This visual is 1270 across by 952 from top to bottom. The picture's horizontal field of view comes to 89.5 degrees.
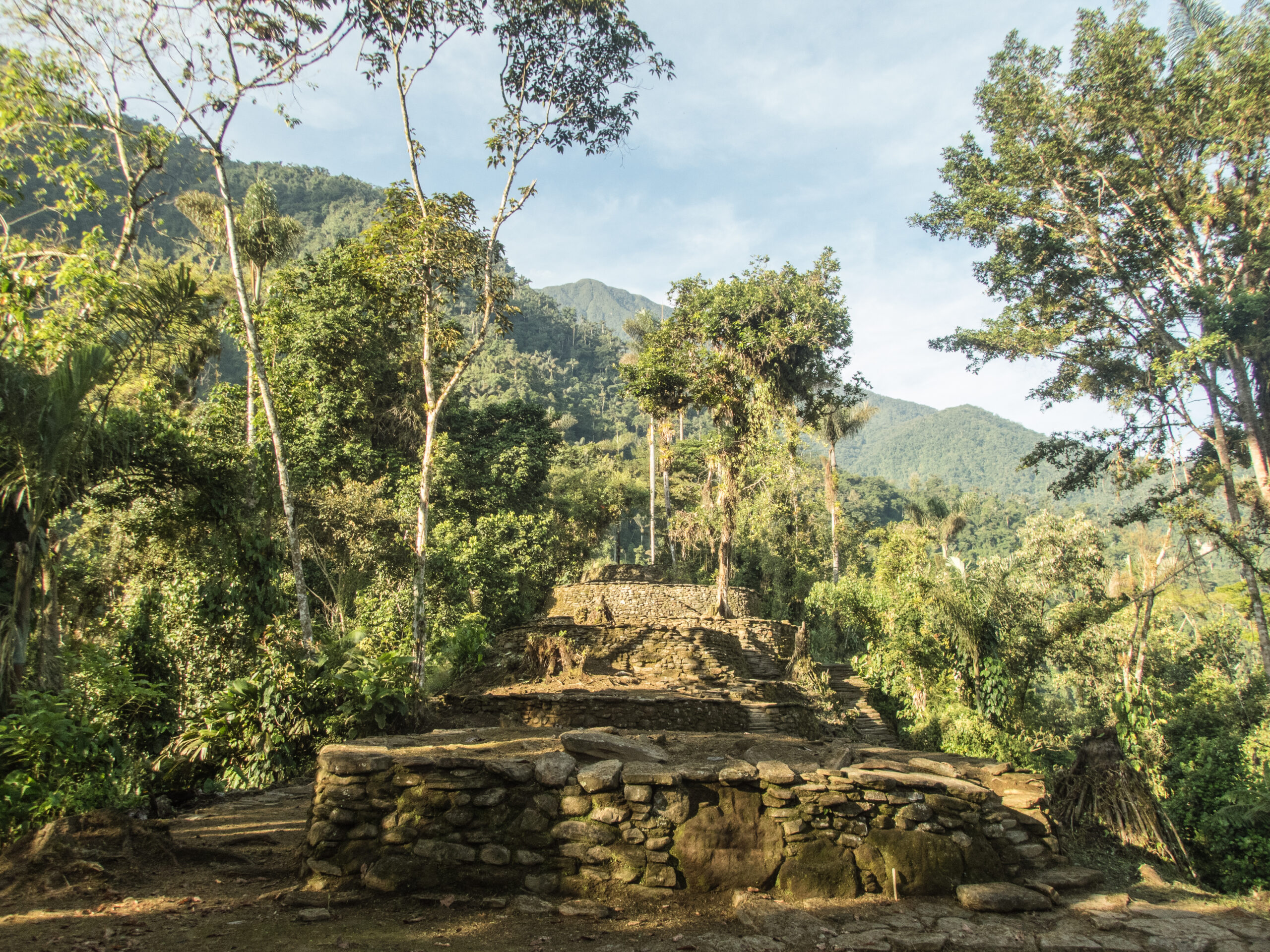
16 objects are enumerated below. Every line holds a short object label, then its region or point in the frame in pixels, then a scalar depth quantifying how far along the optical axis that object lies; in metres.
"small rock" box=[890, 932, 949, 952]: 3.67
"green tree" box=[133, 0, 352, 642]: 9.26
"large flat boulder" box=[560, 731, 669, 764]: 5.04
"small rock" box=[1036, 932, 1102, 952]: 3.71
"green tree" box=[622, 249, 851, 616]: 17.50
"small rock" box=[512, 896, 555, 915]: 3.98
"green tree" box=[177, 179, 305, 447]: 13.82
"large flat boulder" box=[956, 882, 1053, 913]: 4.20
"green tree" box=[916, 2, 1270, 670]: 12.50
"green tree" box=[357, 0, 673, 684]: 10.22
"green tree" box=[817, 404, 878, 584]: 25.83
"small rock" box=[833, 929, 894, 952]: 3.62
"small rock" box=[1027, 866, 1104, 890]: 4.54
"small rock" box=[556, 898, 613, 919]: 3.96
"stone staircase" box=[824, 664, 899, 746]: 14.05
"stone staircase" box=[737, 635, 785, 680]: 14.71
